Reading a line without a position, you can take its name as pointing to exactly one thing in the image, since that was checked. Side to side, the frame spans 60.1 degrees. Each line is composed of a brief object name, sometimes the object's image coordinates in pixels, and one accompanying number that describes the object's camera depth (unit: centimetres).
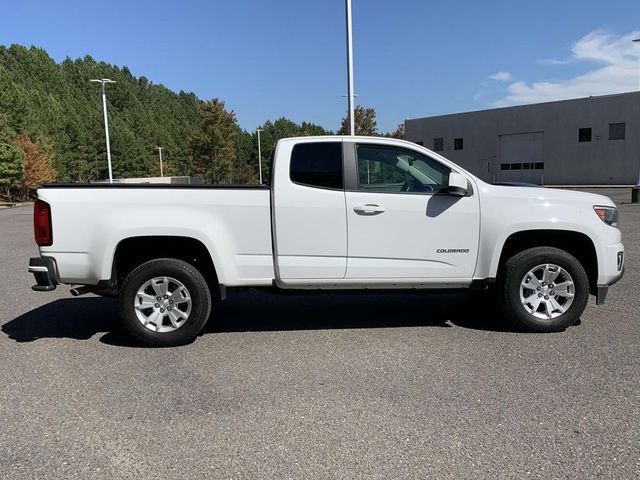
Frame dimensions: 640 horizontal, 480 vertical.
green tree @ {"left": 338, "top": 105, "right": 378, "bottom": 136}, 5551
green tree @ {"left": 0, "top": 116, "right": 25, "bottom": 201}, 3850
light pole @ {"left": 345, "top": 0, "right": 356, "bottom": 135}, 1739
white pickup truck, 512
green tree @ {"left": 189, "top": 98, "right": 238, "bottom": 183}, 5962
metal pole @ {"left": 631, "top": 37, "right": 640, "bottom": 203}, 2364
